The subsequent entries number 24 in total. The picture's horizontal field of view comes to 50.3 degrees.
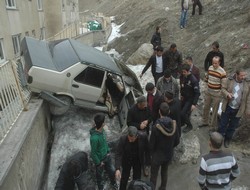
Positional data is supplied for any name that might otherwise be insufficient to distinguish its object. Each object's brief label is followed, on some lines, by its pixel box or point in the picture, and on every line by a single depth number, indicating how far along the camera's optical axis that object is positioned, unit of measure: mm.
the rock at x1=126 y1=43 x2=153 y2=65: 12422
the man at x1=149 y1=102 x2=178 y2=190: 4289
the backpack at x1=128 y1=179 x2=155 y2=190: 3309
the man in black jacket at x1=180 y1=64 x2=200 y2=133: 6129
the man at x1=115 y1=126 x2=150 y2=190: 4328
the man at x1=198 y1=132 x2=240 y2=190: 3434
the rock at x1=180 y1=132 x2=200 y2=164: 6147
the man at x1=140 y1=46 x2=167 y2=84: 7661
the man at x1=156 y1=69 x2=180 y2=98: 6125
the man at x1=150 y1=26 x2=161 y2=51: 11375
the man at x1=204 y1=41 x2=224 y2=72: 7285
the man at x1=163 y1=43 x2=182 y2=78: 7623
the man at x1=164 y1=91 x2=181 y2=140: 5020
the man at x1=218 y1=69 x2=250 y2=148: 5645
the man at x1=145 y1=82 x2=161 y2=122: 5570
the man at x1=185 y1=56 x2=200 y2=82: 6554
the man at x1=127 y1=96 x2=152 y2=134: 5152
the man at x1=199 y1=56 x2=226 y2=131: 6168
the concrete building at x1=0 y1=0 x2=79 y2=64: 12375
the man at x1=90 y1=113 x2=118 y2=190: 4673
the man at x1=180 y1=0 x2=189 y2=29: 14352
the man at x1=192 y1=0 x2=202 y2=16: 15034
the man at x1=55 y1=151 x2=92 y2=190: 4199
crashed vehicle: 6609
